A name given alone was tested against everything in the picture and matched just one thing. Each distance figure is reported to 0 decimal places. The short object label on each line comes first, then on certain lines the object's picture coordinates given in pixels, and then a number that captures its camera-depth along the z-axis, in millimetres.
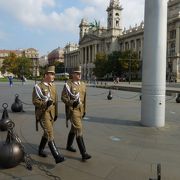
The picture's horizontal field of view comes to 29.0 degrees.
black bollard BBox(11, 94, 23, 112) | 15414
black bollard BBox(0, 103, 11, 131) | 10406
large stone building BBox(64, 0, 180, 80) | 97688
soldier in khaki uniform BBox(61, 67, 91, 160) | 7258
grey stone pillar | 11602
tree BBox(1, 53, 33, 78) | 147000
